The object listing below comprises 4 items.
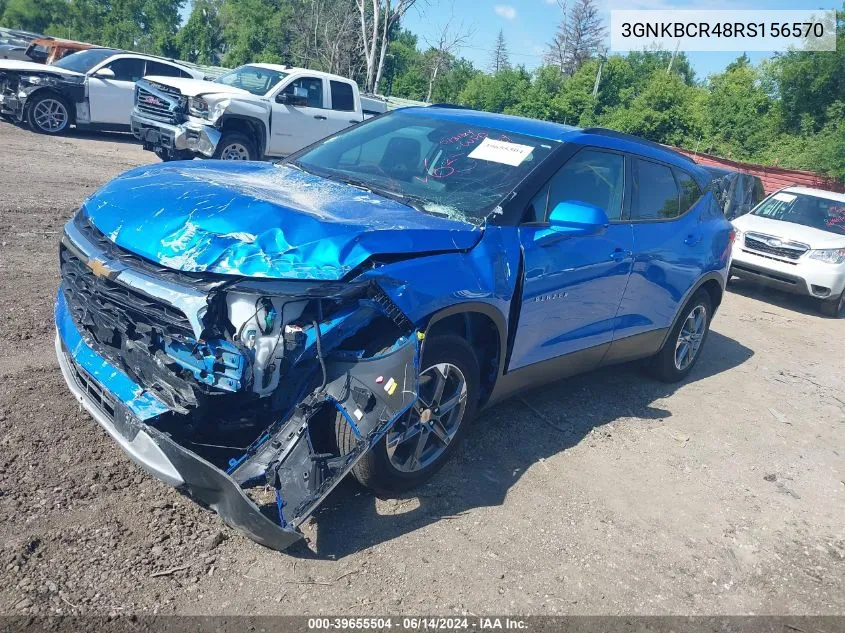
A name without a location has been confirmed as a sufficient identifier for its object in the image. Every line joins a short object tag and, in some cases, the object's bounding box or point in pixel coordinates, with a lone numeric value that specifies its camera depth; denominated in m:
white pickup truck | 11.59
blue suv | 2.86
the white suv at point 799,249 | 10.35
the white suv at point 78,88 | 13.62
